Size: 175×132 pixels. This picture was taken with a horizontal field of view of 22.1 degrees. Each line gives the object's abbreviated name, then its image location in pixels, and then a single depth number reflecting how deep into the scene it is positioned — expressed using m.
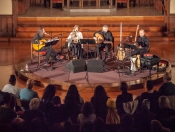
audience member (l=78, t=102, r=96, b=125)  6.54
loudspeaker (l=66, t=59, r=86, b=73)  11.31
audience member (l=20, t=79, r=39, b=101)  8.15
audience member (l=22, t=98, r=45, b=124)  6.48
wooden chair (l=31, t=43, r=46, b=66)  11.93
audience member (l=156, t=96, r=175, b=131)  6.27
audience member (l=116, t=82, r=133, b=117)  7.33
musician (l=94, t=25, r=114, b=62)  12.22
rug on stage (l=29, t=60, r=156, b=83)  10.82
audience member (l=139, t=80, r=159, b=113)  7.30
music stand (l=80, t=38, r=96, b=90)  11.27
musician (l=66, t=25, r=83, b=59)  12.19
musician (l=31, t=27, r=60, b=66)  11.95
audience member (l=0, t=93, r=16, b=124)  6.59
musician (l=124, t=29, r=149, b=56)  11.51
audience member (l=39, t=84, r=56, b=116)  7.00
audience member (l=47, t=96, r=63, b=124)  6.72
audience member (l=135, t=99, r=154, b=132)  6.17
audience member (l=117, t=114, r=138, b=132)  5.88
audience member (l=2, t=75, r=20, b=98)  8.55
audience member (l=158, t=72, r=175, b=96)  8.02
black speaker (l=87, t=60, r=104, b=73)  11.32
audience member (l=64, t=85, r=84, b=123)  6.99
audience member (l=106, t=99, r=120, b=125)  6.61
